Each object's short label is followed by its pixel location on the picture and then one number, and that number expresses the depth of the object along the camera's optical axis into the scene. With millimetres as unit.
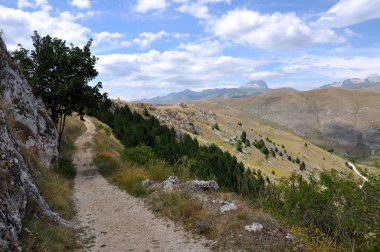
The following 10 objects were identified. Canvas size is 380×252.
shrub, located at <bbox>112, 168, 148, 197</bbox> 17295
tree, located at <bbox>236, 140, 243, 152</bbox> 101288
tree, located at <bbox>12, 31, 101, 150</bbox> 25125
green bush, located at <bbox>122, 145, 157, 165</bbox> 22984
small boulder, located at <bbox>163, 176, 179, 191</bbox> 15966
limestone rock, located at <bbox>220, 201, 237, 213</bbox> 12453
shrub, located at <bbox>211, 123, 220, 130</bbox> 120875
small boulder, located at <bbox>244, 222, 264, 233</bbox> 10828
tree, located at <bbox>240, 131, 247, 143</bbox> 125312
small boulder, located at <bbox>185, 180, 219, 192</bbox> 15320
